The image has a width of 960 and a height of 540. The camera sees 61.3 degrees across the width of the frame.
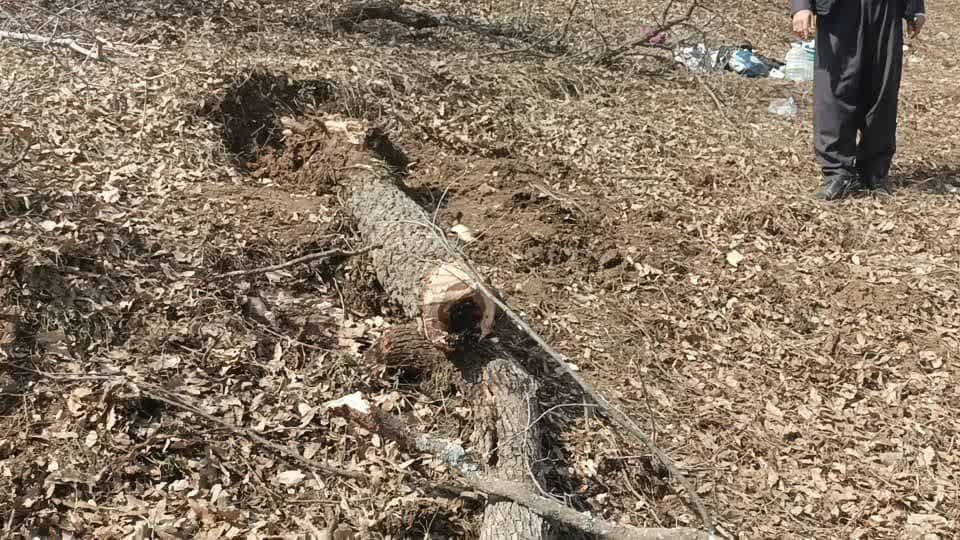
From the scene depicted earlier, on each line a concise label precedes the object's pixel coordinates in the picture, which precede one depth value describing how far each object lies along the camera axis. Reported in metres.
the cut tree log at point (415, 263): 3.37
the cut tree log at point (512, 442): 2.71
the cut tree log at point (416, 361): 3.39
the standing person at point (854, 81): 4.86
